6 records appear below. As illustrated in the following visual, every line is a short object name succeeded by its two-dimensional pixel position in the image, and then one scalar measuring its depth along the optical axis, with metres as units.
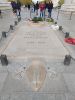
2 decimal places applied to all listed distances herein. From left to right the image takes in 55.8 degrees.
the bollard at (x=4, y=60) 2.57
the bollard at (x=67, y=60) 2.59
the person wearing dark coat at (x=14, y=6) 8.89
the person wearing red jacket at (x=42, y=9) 8.44
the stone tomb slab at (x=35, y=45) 2.97
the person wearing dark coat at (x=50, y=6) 8.55
